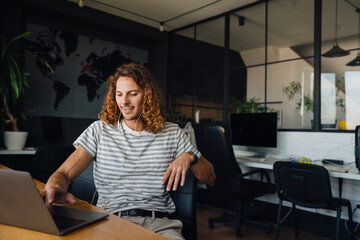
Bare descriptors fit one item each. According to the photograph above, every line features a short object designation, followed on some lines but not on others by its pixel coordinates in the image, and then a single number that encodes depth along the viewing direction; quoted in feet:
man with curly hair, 4.06
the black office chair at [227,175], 9.55
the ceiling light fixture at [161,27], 16.50
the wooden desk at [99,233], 2.54
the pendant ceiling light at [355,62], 10.95
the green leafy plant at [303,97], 11.04
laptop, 2.46
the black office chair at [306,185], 7.62
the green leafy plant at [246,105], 13.74
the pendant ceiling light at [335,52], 11.41
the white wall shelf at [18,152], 10.95
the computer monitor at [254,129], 10.98
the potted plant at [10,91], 10.95
